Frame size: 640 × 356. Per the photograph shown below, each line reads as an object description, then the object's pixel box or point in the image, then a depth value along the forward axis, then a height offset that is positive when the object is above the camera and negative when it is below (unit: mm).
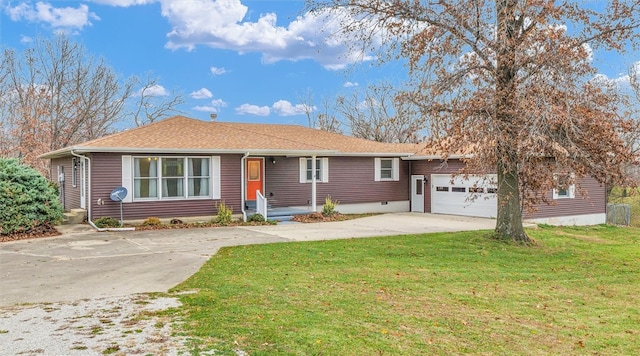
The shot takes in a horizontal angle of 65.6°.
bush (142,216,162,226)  15191 -1070
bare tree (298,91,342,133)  40156 +5771
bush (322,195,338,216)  18219 -841
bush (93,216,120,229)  14508 -1021
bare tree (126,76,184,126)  32562 +5556
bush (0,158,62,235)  12867 -310
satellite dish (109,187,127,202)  14797 -200
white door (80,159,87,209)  15627 +53
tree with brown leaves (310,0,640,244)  10484 +2367
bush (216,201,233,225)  16078 -960
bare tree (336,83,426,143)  37656 +5539
